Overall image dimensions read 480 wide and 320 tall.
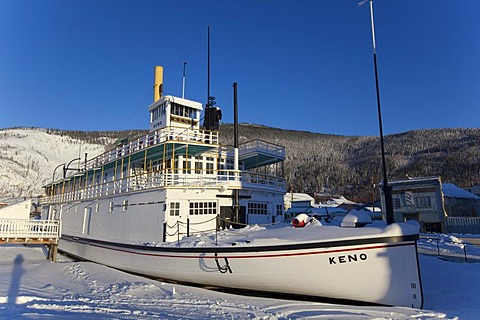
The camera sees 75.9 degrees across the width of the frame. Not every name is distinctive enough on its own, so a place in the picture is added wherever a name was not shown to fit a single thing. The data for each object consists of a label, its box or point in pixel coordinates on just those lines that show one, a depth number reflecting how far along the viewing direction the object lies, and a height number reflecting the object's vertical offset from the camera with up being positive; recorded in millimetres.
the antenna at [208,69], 18581 +8408
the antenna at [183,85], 21148 +8670
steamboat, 8203 -840
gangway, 20797 -1500
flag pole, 8086 +1217
